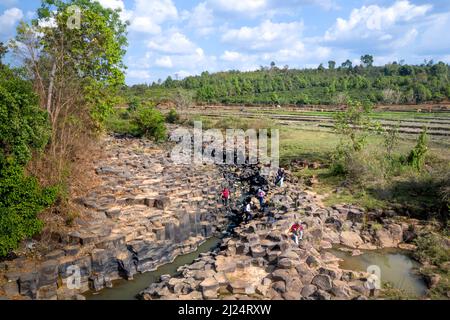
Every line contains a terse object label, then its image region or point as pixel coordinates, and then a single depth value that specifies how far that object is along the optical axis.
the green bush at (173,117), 53.59
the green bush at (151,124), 39.44
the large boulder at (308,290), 10.48
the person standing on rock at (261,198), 18.84
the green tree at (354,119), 24.78
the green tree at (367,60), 115.76
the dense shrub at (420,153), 21.47
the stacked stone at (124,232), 11.54
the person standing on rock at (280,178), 22.39
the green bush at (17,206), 11.73
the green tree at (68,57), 17.50
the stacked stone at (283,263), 10.70
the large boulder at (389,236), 15.41
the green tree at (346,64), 114.98
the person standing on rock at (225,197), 20.42
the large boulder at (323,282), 10.70
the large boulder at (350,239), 15.41
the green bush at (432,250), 13.24
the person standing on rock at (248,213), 17.83
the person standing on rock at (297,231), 14.09
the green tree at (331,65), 116.21
